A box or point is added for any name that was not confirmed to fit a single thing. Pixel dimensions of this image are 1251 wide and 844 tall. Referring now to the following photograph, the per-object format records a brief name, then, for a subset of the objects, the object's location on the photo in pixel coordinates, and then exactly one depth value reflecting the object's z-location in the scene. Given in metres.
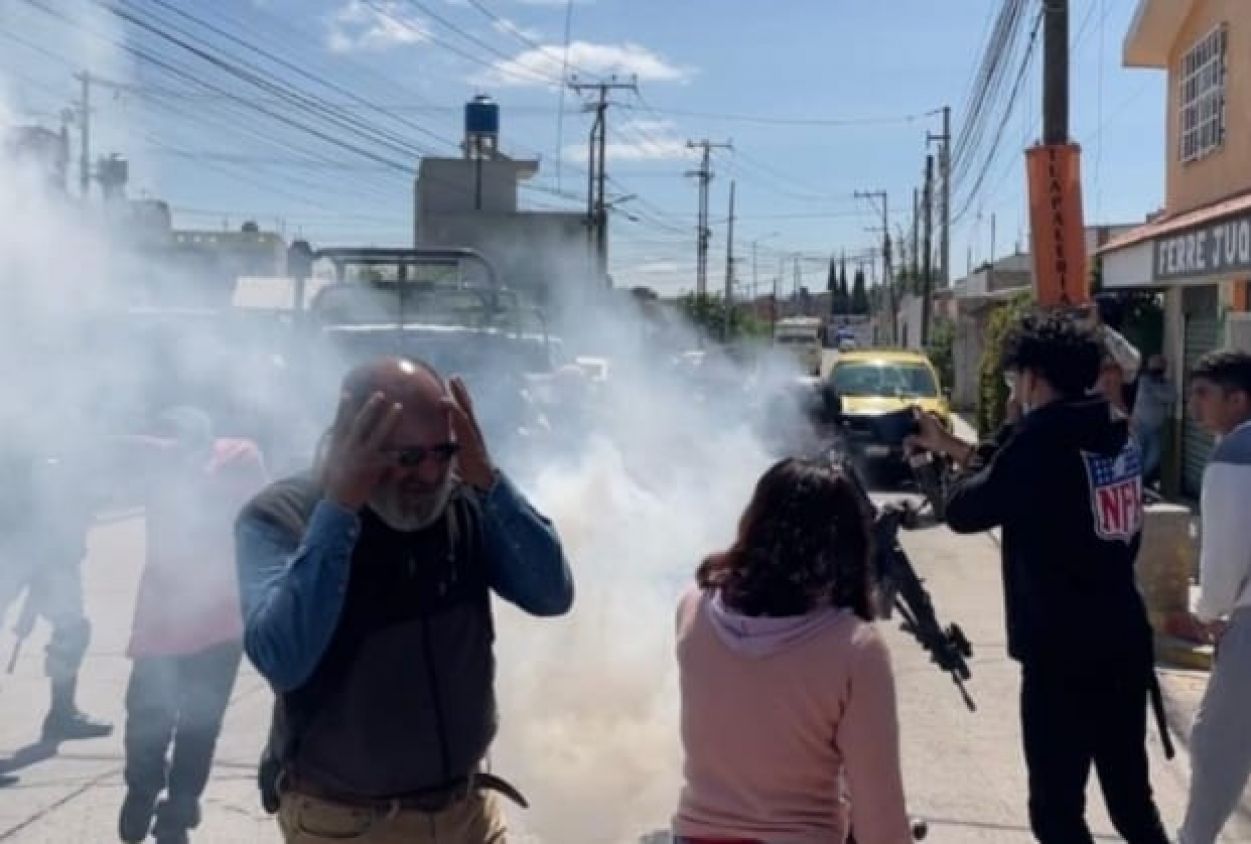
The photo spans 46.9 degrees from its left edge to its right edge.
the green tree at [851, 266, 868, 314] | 131.00
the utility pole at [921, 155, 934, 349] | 44.75
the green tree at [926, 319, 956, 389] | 40.41
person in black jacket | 3.90
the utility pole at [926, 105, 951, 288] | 43.12
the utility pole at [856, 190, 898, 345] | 77.20
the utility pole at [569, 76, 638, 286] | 48.50
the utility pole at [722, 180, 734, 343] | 64.10
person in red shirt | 4.71
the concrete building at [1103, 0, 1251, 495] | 11.99
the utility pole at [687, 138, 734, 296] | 70.07
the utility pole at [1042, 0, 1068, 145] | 12.45
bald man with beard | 2.46
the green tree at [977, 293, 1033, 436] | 18.81
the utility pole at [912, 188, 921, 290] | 62.75
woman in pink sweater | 2.44
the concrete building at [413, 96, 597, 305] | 48.38
